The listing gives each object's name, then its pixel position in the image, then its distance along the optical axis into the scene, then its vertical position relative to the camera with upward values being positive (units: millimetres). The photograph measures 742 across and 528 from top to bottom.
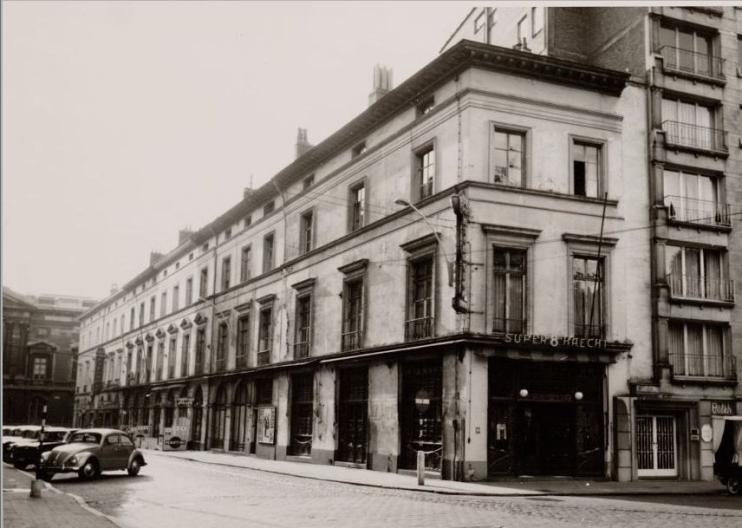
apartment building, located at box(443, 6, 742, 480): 26281 +6446
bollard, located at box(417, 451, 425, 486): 21234 -2205
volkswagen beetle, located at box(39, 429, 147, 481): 22141 -2138
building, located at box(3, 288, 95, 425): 69312 +2223
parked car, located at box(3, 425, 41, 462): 30250 -2308
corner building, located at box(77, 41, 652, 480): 23844 +3995
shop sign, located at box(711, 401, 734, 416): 26922 -347
